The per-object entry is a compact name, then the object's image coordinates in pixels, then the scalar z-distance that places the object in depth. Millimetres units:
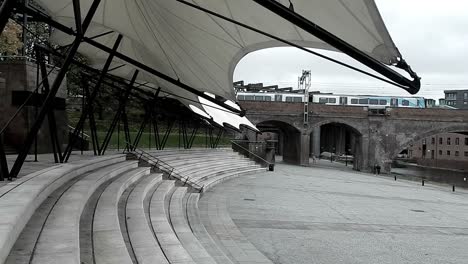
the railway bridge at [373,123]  54156
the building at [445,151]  80812
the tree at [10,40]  26250
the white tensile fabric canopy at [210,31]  6621
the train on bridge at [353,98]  64625
